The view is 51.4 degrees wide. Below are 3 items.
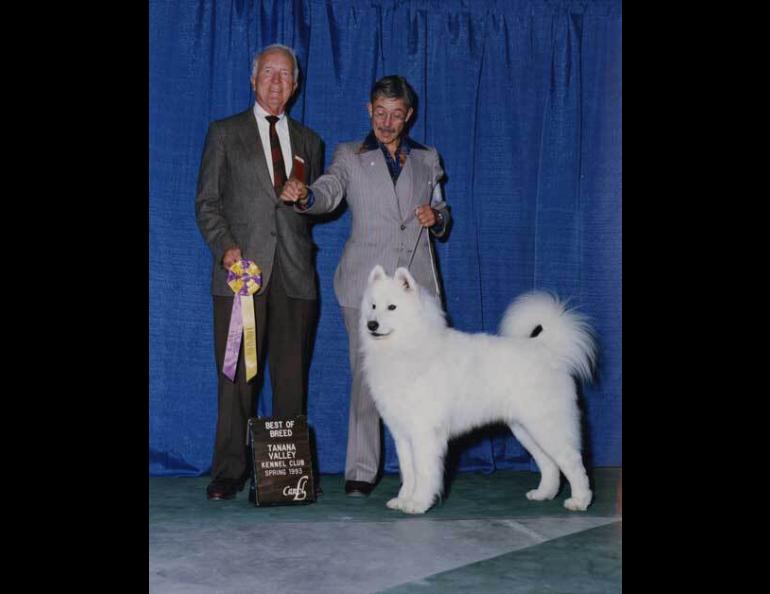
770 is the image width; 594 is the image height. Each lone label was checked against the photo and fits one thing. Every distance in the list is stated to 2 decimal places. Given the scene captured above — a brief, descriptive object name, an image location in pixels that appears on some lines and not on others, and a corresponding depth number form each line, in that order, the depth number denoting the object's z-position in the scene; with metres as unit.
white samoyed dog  3.97
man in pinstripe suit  4.27
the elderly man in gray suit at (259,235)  4.27
